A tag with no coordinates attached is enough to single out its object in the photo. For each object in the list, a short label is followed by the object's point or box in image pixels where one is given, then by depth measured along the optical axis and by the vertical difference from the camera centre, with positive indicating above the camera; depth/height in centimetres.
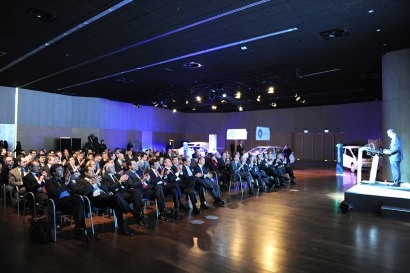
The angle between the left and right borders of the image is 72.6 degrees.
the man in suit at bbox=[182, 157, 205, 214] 589 -93
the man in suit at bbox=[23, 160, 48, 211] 499 -80
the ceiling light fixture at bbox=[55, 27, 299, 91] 691 +273
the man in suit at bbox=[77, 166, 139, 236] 452 -93
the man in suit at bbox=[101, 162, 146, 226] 500 -89
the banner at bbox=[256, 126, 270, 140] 1987 +67
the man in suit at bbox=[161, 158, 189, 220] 575 -89
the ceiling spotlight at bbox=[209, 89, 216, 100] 1378 +243
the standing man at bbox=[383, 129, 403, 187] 678 -30
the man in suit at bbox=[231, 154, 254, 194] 813 -85
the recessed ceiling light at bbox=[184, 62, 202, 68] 980 +276
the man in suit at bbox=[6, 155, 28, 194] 585 -75
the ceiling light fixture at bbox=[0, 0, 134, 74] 548 +270
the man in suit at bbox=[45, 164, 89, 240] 428 -92
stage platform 561 -121
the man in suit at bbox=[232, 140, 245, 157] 1582 -34
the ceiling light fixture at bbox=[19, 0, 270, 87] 544 +269
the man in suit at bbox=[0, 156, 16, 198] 636 -76
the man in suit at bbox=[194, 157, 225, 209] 659 -99
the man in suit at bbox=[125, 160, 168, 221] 538 -93
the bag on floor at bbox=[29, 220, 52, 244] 409 -136
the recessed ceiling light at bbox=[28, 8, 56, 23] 577 +269
